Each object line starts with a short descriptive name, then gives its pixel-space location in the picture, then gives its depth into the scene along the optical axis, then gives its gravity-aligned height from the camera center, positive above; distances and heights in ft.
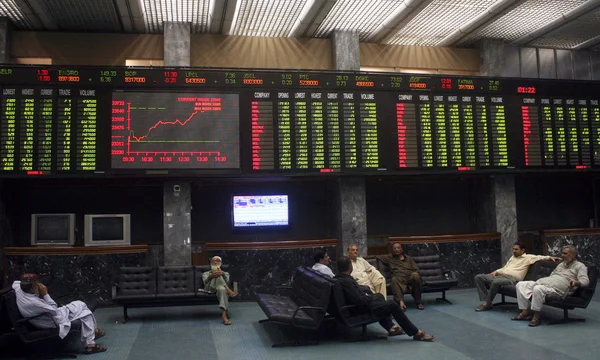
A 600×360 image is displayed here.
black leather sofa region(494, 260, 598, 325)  24.34 -4.31
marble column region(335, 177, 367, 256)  35.40 -0.09
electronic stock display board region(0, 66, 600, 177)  30.68 +5.69
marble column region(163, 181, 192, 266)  32.83 -0.59
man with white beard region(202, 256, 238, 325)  26.63 -3.59
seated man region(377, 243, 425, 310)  28.84 -3.68
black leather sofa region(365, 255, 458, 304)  29.96 -3.81
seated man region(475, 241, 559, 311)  27.71 -3.68
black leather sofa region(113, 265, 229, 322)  27.07 -3.87
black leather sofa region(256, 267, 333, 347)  21.20 -4.14
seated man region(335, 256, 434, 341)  21.72 -3.94
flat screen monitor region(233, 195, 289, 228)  36.94 +0.16
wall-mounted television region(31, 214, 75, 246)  32.53 -0.76
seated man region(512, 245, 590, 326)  24.38 -3.71
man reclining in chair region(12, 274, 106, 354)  20.03 -3.67
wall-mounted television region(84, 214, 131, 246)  32.68 -0.83
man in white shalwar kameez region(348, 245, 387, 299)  27.37 -3.37
